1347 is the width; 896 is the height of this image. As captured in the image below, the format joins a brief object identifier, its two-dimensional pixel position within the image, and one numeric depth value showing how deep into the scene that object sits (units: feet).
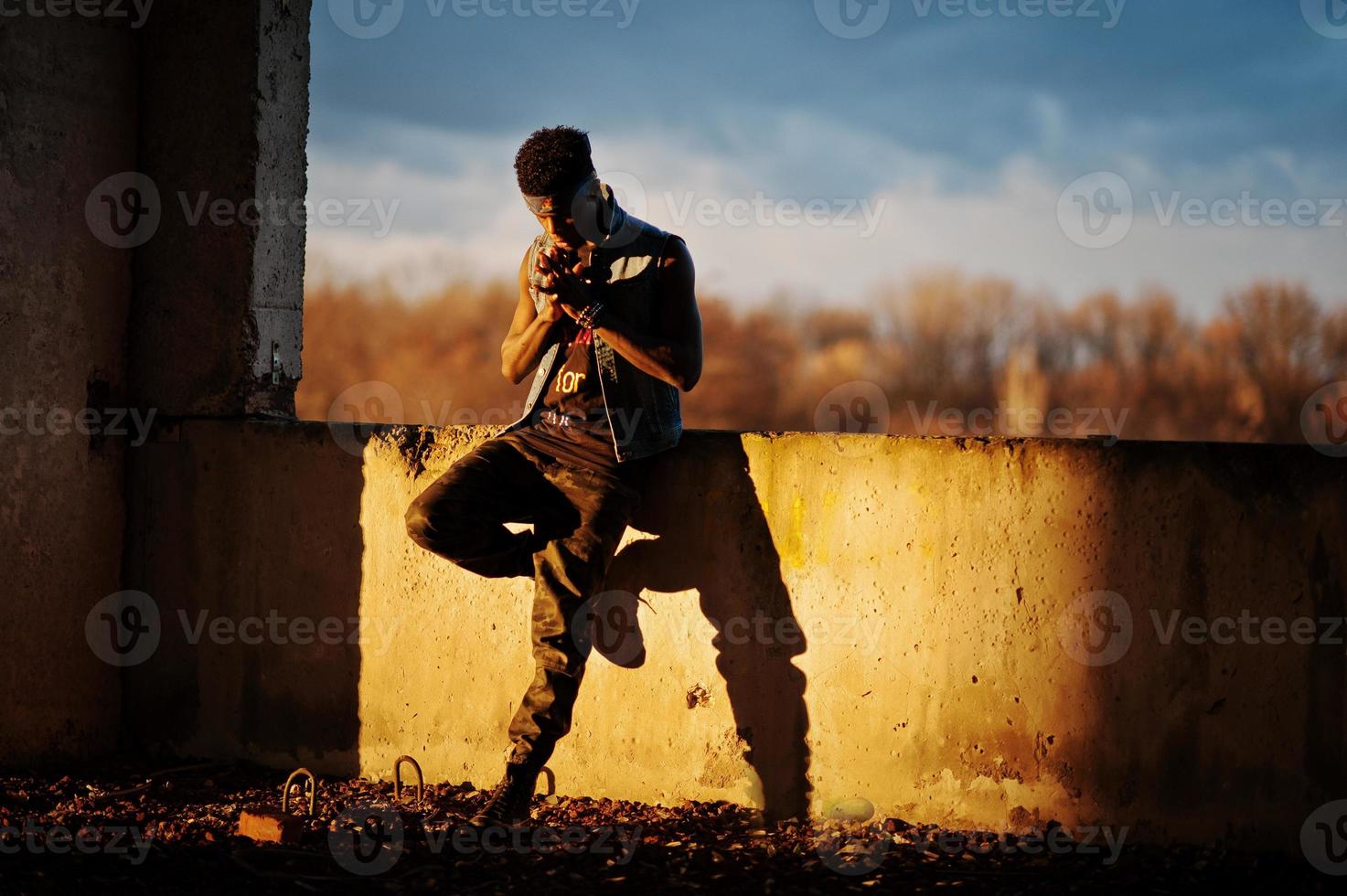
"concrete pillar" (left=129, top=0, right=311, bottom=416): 14.85
